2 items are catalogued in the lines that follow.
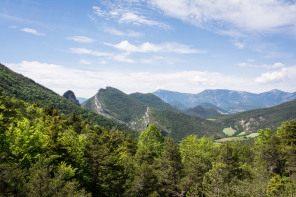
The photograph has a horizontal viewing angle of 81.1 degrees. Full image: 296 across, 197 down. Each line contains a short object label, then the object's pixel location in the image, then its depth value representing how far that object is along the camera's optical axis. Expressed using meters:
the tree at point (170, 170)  29.95
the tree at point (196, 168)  29.19
